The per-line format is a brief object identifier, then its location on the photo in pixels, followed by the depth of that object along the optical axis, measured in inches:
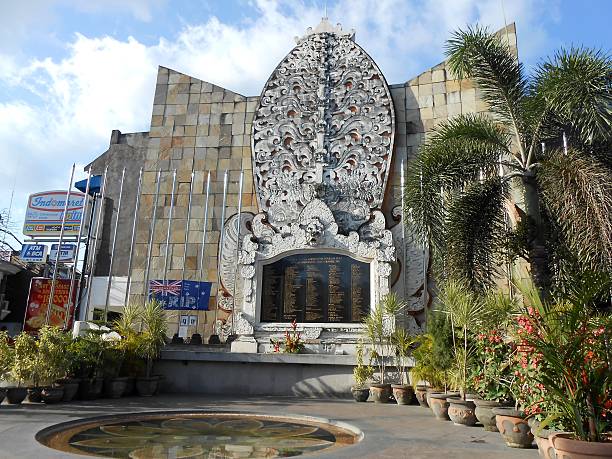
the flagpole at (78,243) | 469.6
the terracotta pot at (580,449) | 139.6
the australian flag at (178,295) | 463.8
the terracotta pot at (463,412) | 239.3
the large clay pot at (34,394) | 299.0
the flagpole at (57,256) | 434.8
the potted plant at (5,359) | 292.7
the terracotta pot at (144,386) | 369.4
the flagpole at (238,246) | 466.5
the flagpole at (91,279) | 452.2
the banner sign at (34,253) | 940.6
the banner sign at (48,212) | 932.6
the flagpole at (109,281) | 408.2
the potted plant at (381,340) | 343.3
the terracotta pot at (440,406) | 258.4
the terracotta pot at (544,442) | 152.4
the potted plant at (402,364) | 330.0
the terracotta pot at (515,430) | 193.3
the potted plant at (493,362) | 227.8
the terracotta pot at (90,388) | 330.3
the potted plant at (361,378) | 349.4
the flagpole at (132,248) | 490.3
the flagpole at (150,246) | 490.9
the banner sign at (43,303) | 606.9
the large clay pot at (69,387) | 312.8
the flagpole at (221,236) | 481.9
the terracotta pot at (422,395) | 314.3
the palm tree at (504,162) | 281.4
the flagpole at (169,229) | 502.6
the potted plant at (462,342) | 240.5
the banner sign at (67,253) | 850.8
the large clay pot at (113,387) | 348.5
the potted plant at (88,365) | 331.0
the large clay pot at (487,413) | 225.5
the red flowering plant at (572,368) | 157.2
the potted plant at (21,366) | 290.7
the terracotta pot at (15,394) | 288.2
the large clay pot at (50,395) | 299.1
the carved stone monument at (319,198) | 436.1
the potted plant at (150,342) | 370.3
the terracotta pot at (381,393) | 341.4
